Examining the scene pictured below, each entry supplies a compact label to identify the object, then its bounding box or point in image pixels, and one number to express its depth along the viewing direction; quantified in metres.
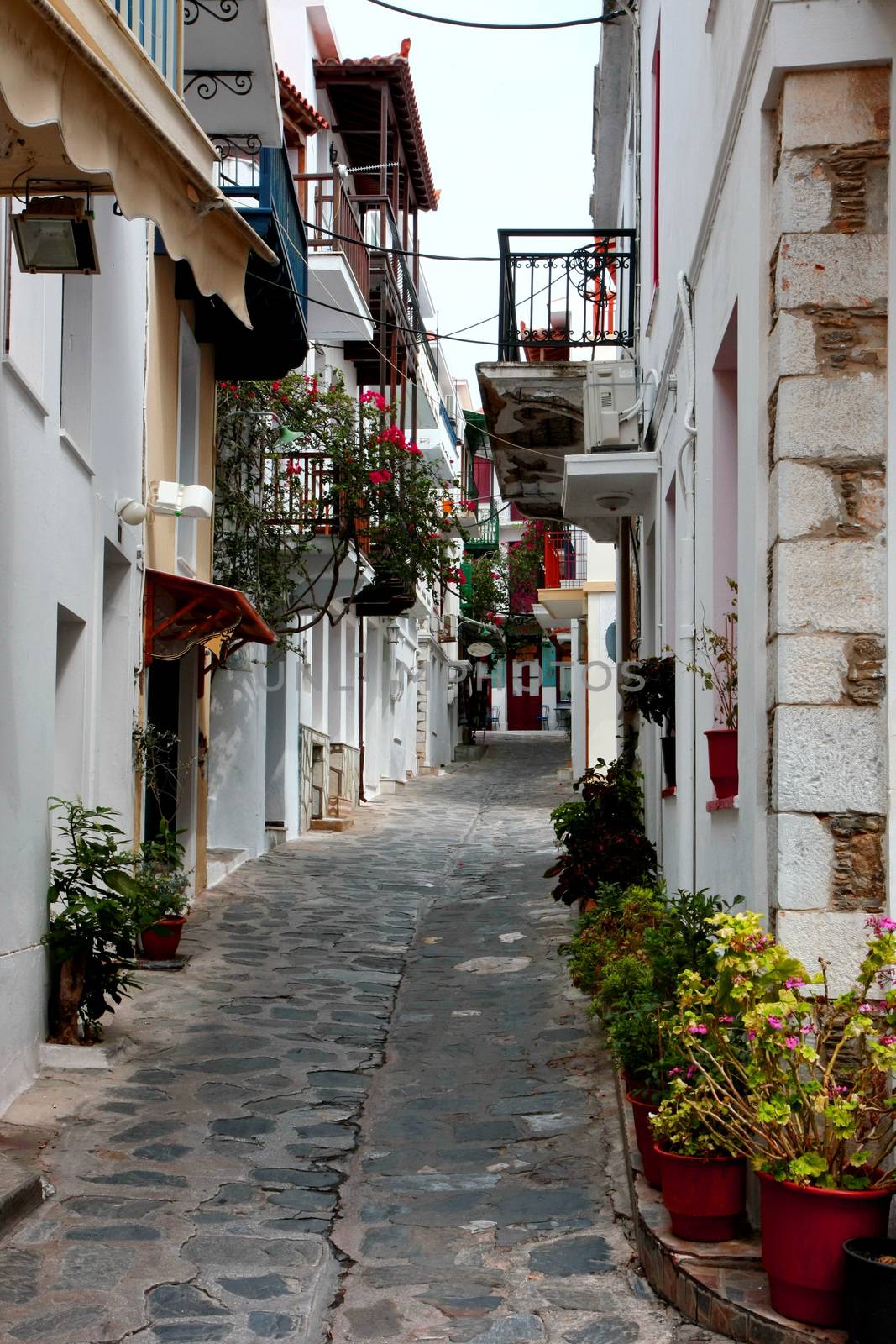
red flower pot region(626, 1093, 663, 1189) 5.22
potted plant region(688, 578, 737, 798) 5.97
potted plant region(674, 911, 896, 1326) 4.00
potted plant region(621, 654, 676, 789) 8.62
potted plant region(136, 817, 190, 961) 8.20
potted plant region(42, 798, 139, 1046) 7.41
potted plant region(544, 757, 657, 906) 10.02
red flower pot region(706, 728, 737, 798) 5.95
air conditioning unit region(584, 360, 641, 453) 10.70
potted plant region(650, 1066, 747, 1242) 4.66
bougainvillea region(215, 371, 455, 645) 14.84
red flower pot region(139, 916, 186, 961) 9.97
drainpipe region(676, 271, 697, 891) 7.37
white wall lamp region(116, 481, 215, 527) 10.33
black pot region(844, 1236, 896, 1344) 3.73
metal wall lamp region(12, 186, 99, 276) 6.27
